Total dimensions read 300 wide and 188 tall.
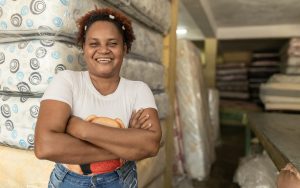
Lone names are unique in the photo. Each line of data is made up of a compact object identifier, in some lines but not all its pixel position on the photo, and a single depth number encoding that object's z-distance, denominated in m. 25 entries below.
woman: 0.92
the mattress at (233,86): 5.72
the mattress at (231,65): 5.80
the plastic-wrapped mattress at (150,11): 1.58
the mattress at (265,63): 5.48
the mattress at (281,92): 3.61
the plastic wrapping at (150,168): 1.70
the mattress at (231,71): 5.75
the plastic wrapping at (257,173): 2.19
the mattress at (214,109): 4.26
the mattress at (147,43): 1.77
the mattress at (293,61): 3.83
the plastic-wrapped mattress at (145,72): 1.61
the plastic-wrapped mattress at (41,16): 1.13
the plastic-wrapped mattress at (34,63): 1.15
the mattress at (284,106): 3.67
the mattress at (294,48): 3.84
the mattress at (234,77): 5.77
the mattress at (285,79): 3.70
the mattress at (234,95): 5.69
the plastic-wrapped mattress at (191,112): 2.94
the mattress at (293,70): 3.82
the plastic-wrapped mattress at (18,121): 1.22
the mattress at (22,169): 1.23
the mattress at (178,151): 2.96
